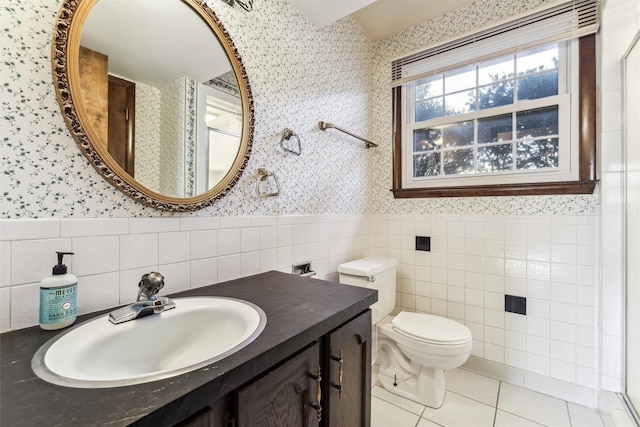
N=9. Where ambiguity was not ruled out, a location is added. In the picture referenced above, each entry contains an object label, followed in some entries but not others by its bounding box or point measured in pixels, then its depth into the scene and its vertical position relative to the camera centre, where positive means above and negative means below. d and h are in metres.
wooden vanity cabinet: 0.54 -0.44
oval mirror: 0.78 +0.41
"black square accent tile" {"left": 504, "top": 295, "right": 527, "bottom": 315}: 1.70 -0.58
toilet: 1.46 -0.73
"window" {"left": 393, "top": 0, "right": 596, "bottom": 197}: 1.59 +0.65
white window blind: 1.54 +1.15
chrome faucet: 0.73 -0.26
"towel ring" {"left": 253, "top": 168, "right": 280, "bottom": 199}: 1.31 +0.16
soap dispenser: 0.65 -0.21
